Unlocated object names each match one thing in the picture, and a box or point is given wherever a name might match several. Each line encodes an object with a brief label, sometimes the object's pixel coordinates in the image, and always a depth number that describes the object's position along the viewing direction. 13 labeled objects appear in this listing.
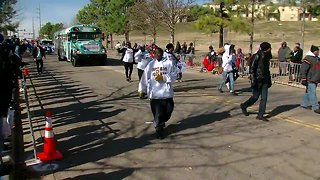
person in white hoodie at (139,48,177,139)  6.11
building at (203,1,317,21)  22.62
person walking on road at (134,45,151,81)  11.47
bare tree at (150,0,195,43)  26.70
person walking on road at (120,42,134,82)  13.34
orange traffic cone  5.10
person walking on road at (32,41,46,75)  17.66
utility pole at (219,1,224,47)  23.81
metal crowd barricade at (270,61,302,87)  12.95
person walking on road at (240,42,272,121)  7.29
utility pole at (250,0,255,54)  22.15
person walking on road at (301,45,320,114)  8.29
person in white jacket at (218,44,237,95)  10.56
